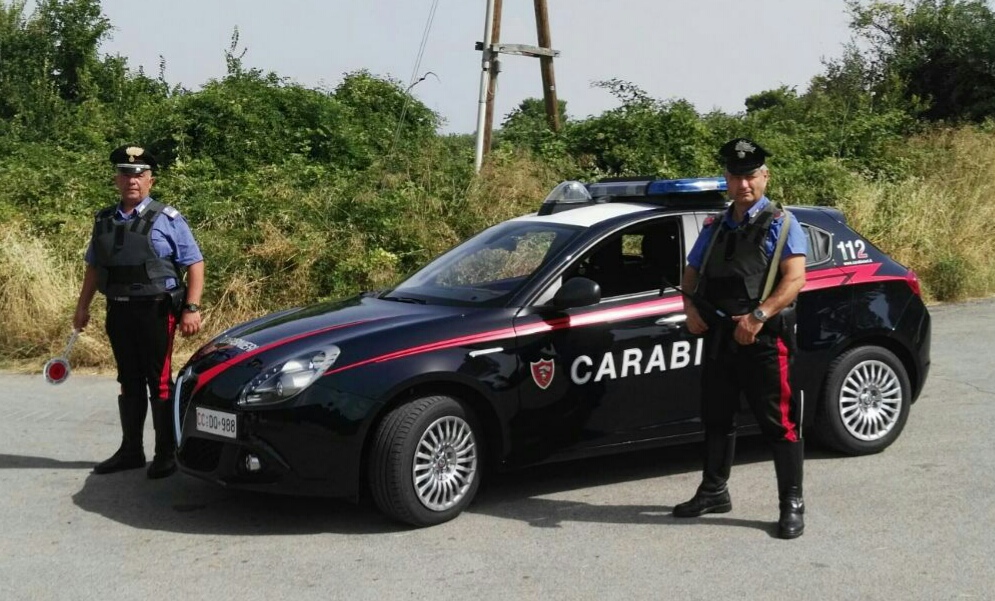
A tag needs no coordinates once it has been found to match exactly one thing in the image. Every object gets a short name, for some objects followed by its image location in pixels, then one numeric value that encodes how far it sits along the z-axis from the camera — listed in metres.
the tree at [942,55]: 21.19
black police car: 5.11
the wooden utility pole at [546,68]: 16.92
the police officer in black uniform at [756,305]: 5.10
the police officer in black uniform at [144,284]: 6.20
